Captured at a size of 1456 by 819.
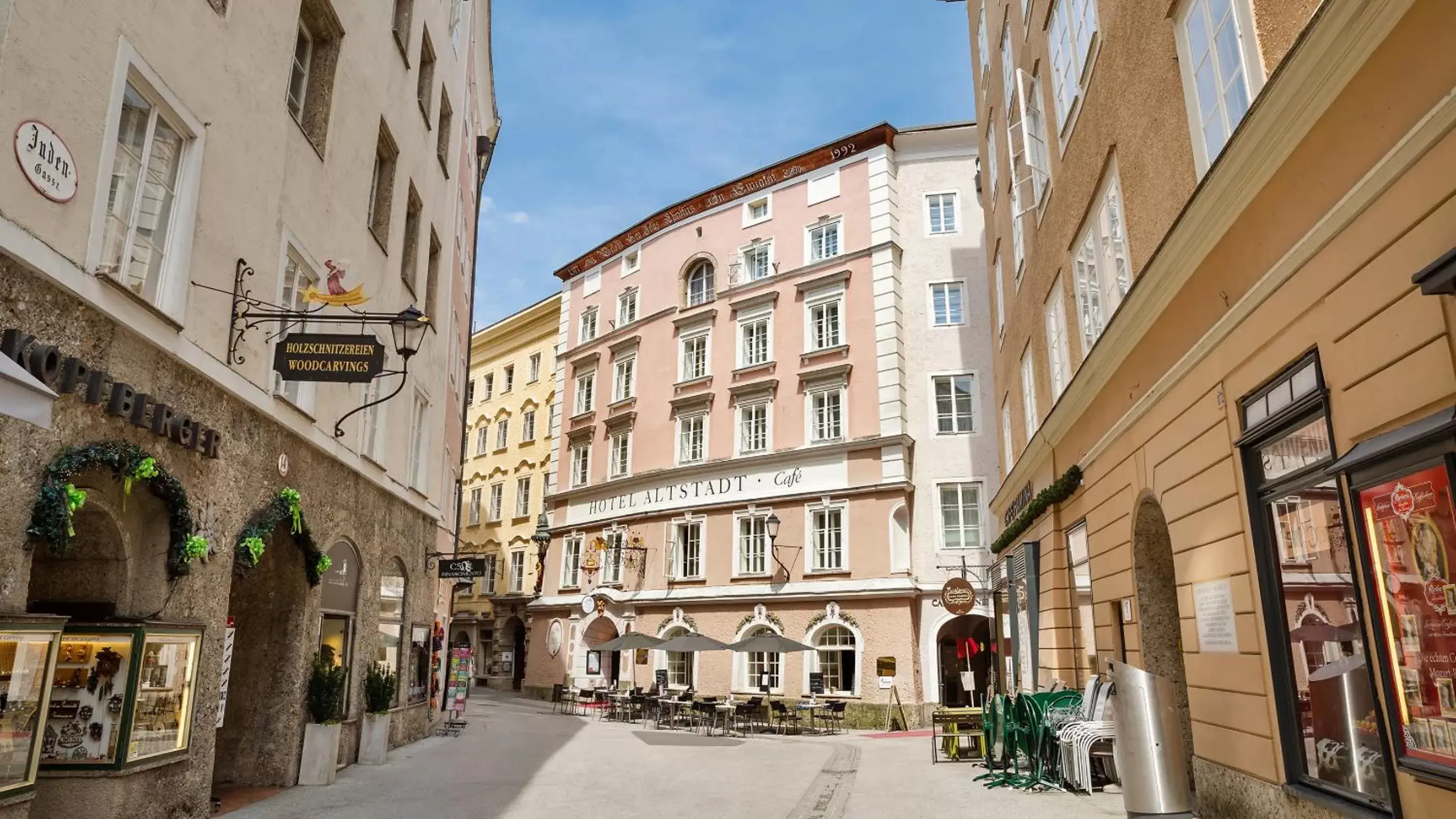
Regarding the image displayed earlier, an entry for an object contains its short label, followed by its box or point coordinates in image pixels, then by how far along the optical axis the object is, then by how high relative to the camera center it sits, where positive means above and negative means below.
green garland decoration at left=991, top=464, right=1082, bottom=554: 13.12 +1.94
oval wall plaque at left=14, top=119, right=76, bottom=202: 5.91 +3.12
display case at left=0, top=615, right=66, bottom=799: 5.73 -0.39
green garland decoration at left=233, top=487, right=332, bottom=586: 9.30 +1.03
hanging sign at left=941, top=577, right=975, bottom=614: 17.42 +0.54
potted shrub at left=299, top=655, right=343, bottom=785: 11.38 -1.28
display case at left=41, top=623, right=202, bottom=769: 7.21 -0.56
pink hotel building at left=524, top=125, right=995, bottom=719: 26.19 +5.94
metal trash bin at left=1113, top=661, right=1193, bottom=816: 6.54 -0.89
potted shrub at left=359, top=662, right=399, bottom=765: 13.59 -1.37
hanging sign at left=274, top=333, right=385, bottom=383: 8.75 +2.59
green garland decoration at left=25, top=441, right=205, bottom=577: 6.05 +1.01
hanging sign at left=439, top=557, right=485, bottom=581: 17.36 +1.09
